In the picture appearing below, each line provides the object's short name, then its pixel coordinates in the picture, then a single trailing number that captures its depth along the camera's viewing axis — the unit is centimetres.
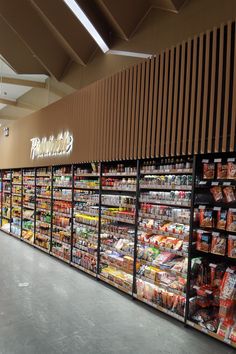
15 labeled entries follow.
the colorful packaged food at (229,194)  345
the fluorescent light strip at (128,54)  544
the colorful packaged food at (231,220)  341
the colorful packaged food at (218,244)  351
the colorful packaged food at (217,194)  359
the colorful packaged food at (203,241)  366
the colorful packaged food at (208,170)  363
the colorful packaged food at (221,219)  352
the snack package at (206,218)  364
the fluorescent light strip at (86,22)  571
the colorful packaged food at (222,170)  350
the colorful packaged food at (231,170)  339
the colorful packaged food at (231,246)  338
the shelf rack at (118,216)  385
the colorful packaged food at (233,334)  326
